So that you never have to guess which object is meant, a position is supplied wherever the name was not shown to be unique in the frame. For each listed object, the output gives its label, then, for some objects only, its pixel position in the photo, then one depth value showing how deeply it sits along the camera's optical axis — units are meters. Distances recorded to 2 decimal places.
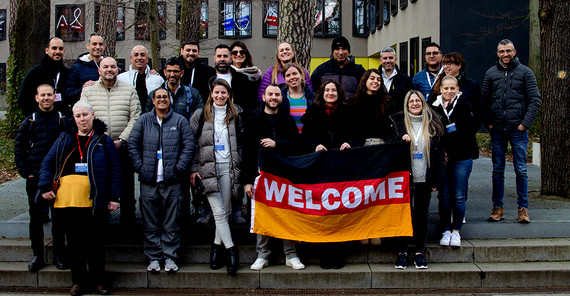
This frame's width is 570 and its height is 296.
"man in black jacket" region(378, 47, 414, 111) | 7.36
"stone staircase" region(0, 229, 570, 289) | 6.23
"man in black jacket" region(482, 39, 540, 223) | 7.14
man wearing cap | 7.45
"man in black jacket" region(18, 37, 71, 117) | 6.86
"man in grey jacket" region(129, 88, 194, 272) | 6.25
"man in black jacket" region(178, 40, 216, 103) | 7.27
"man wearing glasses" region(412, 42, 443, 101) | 7.57
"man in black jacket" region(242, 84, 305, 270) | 6.42
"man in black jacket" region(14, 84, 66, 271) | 6.20
